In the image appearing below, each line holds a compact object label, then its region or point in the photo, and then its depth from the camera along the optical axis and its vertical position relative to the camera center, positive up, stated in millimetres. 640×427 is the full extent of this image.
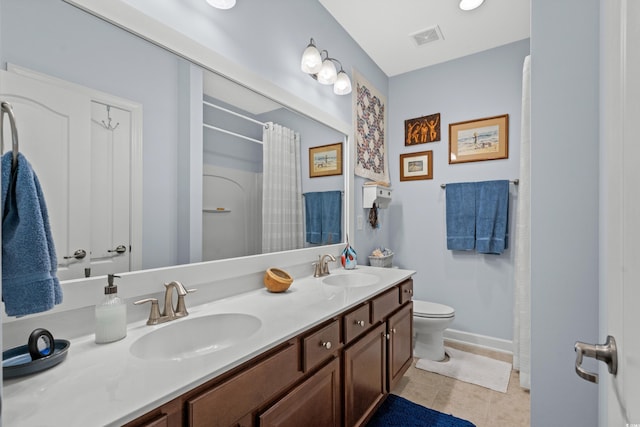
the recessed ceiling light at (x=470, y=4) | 2003 +1438
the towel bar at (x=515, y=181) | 2464 +256
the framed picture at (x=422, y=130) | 2852 +819
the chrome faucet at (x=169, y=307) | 1044 -357
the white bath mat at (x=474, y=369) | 2096 -1218
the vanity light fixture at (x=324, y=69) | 1847 +955
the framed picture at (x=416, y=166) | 2875 +460
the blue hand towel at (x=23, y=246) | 638 -81
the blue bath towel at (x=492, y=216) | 2494 -36
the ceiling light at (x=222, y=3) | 1314 +939
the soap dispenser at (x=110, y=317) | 882 -326
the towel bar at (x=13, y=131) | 576 +165
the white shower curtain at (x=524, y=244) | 2033 -235
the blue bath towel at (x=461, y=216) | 2605 -38
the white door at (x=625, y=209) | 327 +4
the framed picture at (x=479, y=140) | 2539 +649
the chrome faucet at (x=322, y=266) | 1934 -365
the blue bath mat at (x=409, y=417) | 1649 -1196
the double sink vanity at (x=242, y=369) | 624 -430
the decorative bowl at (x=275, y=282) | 1477 -360
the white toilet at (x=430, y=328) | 2275 -925
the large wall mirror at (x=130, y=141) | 879 +265
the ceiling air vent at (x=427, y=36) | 2342 +1450
